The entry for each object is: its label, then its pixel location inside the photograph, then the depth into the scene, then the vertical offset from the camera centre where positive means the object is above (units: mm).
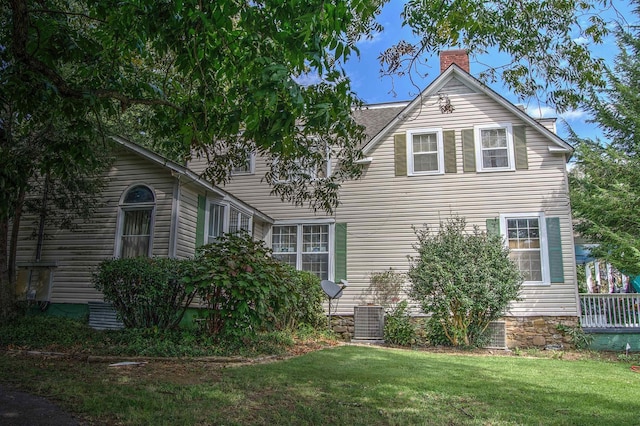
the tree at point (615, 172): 11609 +3339
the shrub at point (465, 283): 10773 +298
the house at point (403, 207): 11055 +2277
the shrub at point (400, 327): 11930 -834
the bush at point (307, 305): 11188 -308
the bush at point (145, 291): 8570 -35
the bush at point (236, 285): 8031 +99
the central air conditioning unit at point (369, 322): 12680 -762
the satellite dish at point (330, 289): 12562 +106
